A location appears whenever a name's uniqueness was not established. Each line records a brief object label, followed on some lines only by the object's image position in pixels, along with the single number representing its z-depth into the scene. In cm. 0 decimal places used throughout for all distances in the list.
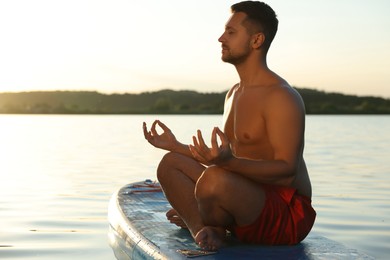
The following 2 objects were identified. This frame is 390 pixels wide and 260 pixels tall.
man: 437
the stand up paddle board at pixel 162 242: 457
